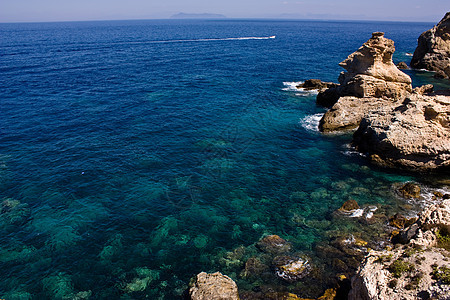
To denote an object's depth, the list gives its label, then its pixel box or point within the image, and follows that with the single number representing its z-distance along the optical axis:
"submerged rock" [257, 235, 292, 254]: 26.45
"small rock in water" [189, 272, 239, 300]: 20.34
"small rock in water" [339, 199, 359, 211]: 31.17
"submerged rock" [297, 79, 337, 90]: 72.56
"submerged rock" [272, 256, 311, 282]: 23.67
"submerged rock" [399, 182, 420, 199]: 33.19
